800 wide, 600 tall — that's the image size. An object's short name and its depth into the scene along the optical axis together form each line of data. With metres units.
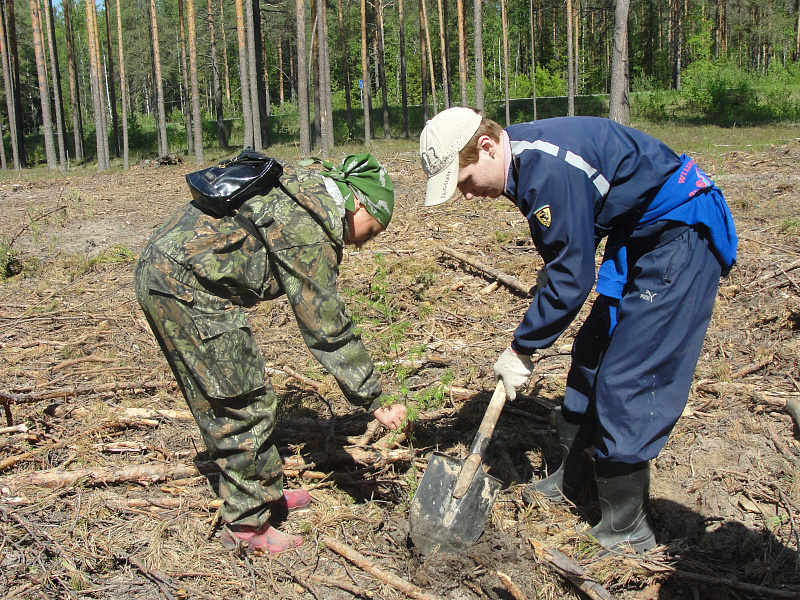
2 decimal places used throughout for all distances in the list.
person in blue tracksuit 2.19
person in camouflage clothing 2.28
